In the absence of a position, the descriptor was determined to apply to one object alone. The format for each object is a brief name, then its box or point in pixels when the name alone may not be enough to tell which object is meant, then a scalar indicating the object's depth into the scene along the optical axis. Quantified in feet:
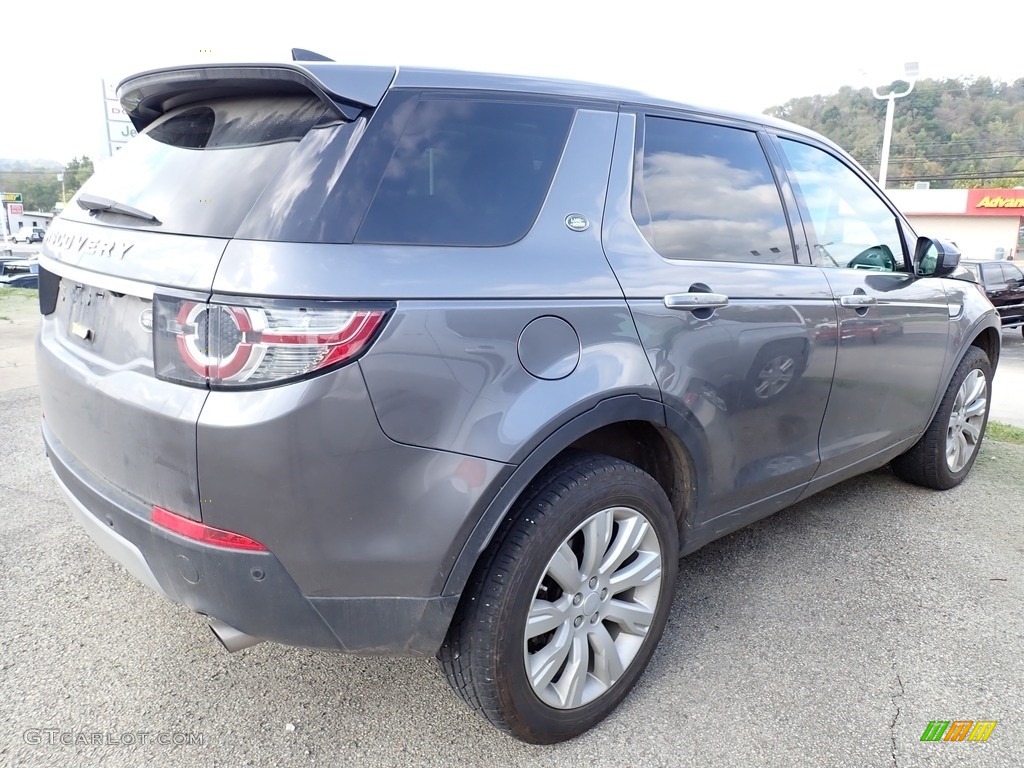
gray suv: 5.35
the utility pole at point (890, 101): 71.36
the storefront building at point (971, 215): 149.59
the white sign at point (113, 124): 35.14
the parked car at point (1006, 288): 37.32
